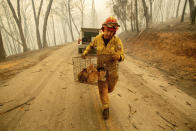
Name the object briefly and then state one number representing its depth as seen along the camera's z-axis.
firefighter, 2.32
